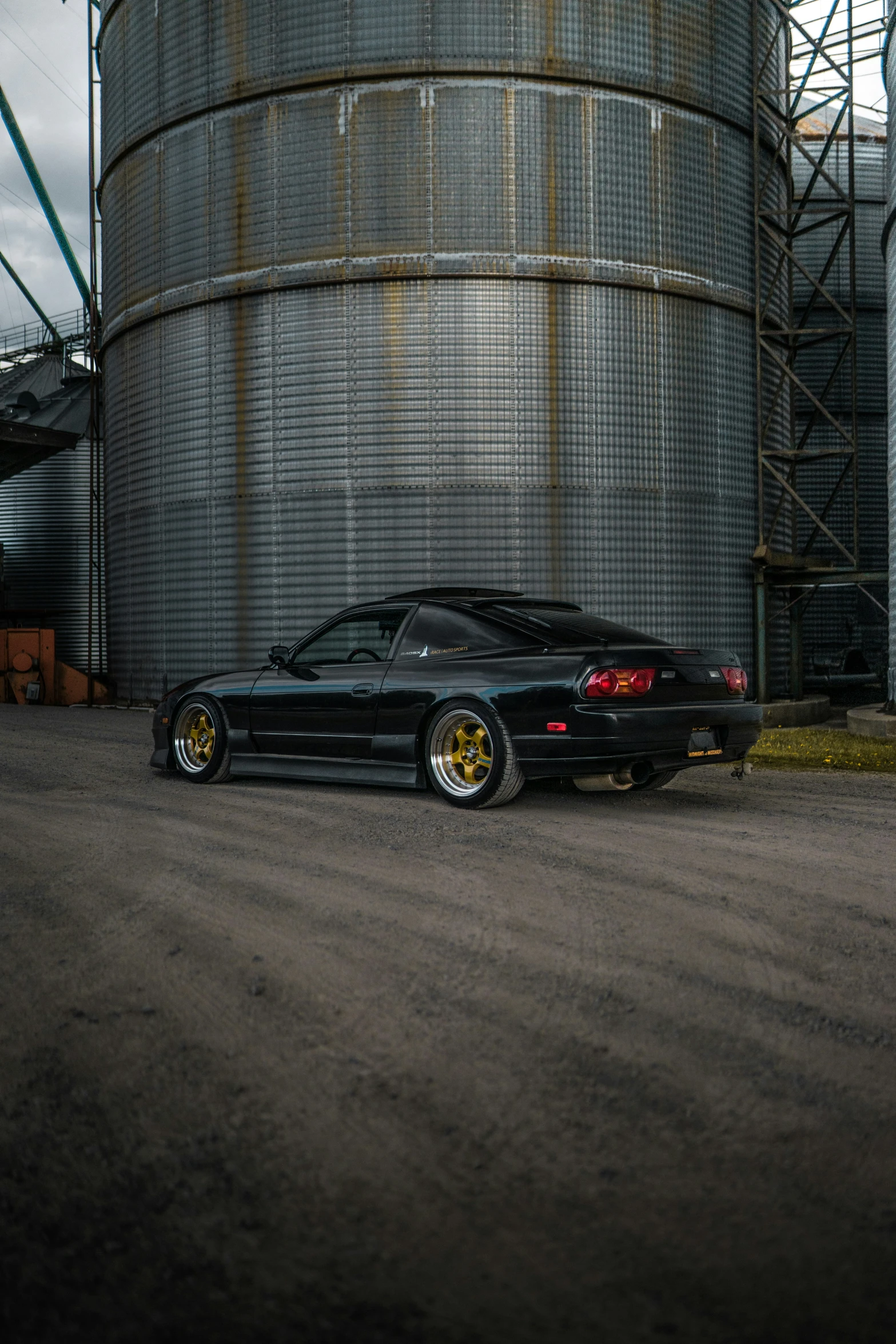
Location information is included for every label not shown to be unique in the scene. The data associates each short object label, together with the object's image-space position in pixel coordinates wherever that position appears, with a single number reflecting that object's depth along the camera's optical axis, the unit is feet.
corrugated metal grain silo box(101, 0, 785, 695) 48.26
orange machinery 65.21
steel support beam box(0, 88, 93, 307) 122.01
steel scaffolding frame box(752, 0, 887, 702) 53.83
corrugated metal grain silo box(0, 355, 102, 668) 73.97
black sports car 21.20
